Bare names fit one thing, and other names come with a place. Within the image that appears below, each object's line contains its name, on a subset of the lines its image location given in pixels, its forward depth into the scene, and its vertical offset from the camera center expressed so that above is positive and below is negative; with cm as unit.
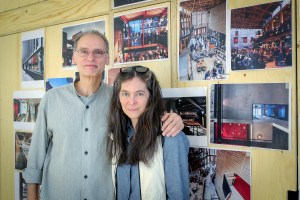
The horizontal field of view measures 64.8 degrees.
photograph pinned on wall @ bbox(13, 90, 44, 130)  202 -9
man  129 -23
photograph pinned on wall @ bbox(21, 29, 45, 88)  199 +33
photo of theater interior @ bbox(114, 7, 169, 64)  152 +41
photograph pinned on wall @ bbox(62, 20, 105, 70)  182 +44
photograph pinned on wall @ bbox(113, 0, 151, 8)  160 +65
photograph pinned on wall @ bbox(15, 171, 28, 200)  208 -80
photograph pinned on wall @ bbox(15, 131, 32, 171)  206 -44
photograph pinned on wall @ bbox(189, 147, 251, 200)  131 -45
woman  111 -25
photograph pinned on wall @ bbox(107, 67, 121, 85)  166 +16
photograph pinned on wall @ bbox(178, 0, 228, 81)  135 +33
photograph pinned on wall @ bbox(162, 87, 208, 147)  141 -7
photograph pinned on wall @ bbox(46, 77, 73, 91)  185 +12
